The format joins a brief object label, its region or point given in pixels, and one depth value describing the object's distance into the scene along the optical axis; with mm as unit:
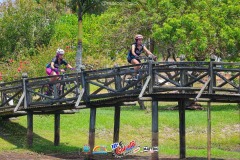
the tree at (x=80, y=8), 45031
